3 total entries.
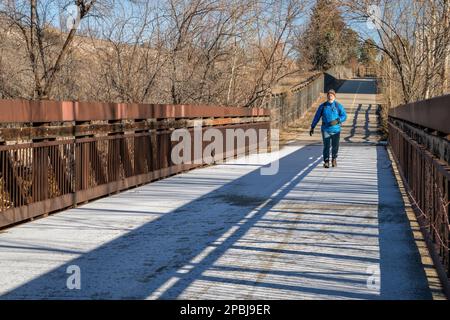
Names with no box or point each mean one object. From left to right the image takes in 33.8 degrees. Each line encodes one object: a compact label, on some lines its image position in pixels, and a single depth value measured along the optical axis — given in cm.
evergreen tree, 2352
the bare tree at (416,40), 2036
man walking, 1605
